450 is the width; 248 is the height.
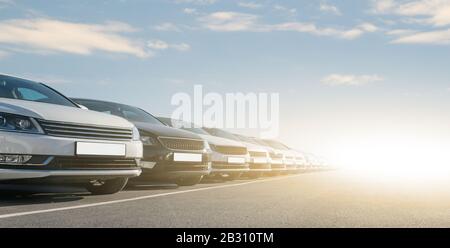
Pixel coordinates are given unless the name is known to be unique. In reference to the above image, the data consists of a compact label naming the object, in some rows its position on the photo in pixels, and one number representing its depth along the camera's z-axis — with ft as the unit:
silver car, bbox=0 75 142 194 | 23.59
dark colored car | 34.14
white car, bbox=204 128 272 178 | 54.13
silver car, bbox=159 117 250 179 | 44.16
